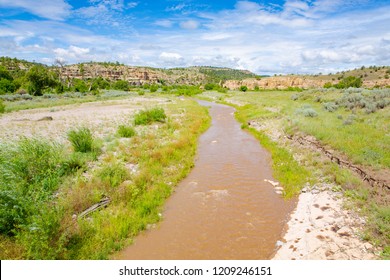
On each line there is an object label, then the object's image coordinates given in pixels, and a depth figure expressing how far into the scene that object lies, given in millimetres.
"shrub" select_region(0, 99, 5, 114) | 29169
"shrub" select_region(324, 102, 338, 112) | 23866
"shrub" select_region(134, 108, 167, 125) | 22656
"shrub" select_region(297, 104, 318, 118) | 22066
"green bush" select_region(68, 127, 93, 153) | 12766
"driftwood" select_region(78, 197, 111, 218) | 7742
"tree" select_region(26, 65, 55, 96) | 58281
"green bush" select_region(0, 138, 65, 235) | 6430
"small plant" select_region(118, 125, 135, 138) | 17453
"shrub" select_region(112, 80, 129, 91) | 98956
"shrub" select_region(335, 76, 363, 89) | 71631
